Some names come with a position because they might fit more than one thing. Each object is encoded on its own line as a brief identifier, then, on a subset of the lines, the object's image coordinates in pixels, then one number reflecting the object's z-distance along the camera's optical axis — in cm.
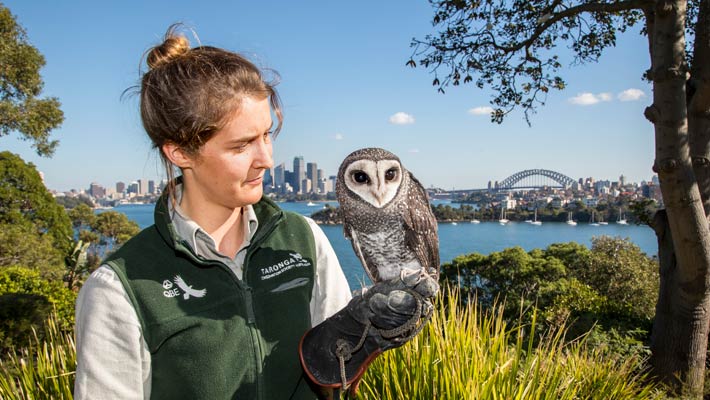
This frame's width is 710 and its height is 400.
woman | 116
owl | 172
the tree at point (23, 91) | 880
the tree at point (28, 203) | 1427
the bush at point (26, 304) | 565
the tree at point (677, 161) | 443
